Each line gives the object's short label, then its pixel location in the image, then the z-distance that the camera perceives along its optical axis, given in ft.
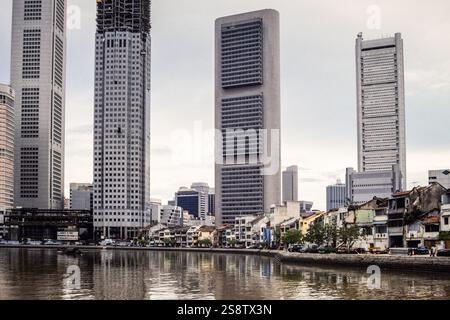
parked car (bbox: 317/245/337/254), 298.97
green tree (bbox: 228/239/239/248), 628.69
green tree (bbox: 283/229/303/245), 424.46
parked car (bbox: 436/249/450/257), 202.07
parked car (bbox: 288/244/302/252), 371.15
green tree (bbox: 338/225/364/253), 308.44
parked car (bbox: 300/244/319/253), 324.23
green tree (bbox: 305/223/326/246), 346.15
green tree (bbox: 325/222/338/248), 323.27
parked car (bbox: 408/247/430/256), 228.47
